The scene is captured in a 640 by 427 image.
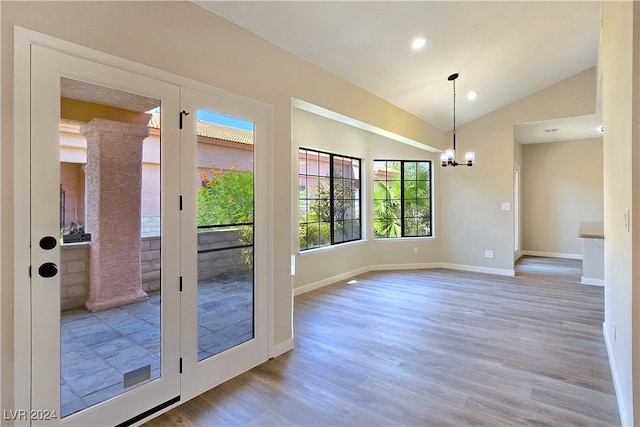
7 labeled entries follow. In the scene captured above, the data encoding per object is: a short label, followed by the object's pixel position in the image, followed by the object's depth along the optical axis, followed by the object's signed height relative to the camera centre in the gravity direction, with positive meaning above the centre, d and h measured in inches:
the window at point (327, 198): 207.5 +10.7
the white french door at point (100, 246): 66.3 -7.5
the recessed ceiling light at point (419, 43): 136.5 +73.4
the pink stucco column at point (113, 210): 76.2 +1.0
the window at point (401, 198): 262.7 +12.8
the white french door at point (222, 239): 92.0 -7.9
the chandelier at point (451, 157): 189.5 +33.9
